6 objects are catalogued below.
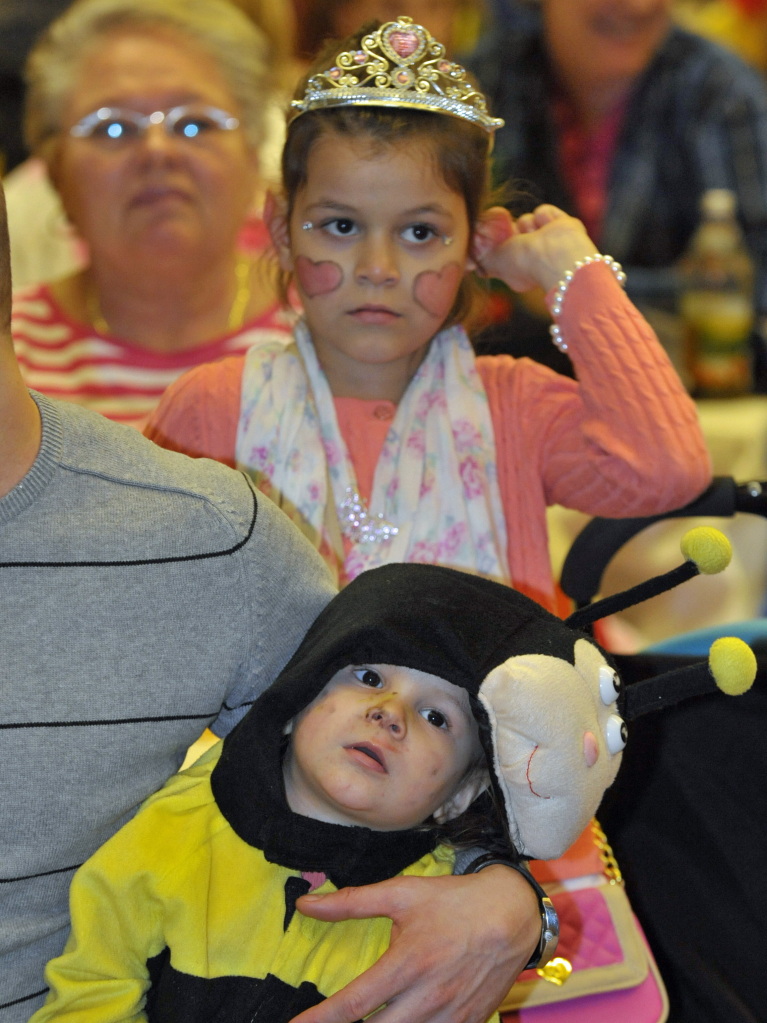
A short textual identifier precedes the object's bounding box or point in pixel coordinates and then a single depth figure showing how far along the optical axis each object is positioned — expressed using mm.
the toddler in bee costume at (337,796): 3700
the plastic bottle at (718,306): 4884
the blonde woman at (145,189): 4306
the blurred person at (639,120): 5528
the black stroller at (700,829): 3832
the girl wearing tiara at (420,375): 3918
